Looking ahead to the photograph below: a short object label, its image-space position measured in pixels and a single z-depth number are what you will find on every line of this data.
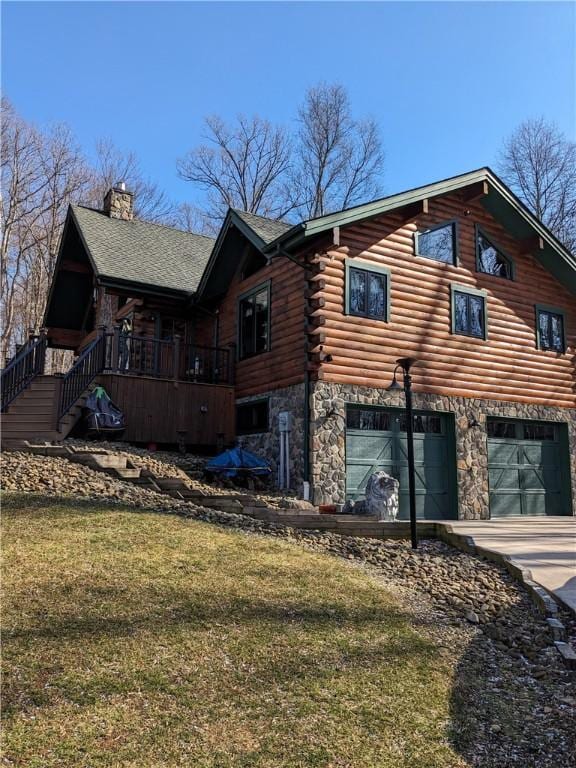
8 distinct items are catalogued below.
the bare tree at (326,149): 29.78
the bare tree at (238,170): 30.73
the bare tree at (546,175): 26.83
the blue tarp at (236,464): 11.10
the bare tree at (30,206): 27.20
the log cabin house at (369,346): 11.61
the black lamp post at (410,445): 8.05
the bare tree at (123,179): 30.67
